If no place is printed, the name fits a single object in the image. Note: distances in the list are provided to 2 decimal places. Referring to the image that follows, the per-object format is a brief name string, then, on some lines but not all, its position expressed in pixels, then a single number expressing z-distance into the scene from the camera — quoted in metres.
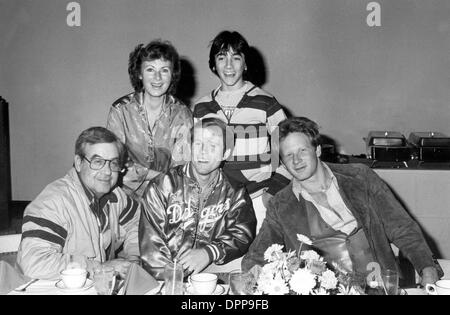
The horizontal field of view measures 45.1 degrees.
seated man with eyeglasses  2.07
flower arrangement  1.51
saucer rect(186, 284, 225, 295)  1.85
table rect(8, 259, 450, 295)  1.87
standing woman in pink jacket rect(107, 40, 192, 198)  3.08
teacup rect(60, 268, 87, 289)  1.88
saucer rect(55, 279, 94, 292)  1.89
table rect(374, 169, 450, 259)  4.00
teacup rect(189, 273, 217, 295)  1.84
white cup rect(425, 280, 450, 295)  1.81
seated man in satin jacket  2.40
